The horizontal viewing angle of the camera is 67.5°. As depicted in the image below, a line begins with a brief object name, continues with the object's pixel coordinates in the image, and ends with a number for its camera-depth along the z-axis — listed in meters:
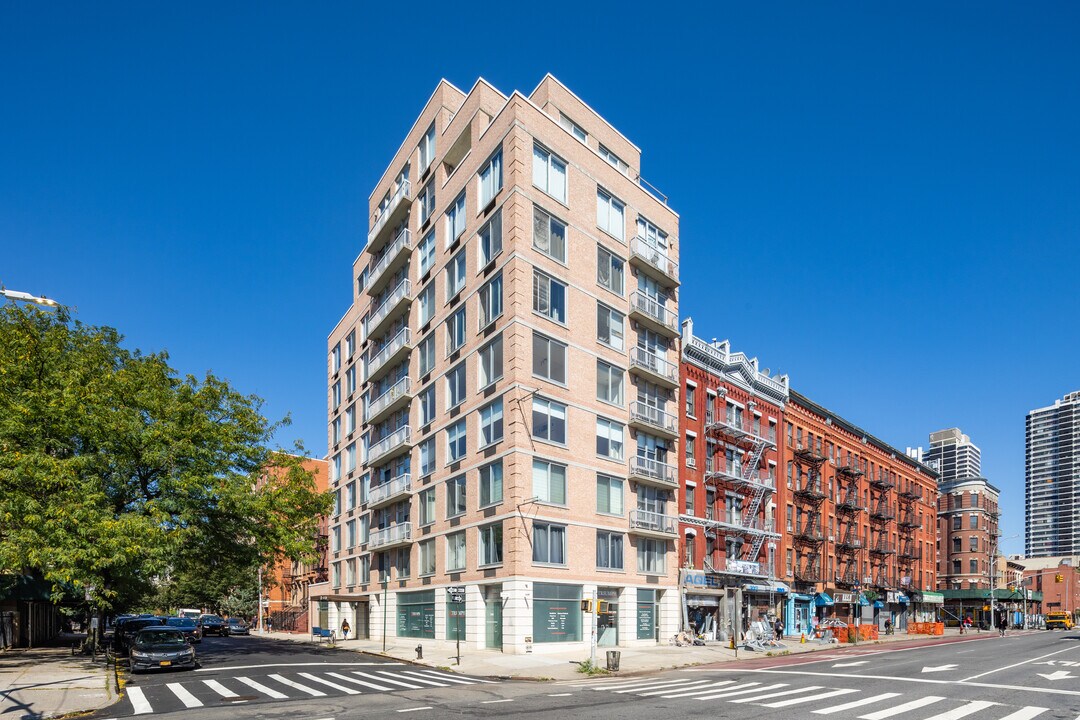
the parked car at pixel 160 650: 28.48
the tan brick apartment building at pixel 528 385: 38.72
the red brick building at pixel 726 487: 49.34
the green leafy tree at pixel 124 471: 28.81
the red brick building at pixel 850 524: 60.81
